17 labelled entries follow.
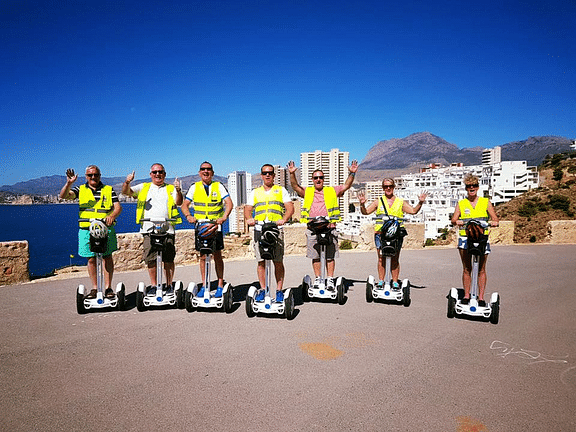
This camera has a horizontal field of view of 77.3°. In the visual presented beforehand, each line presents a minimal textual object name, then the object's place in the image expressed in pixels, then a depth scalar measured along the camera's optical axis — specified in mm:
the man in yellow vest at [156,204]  6090
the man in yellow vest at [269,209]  5695
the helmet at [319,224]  6125
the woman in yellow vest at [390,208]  6387
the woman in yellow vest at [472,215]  5559
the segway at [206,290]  5629
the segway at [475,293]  5336
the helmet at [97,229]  5625
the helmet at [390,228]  6051
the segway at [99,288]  5672
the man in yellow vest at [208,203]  5887
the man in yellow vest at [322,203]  6473
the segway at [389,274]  6086
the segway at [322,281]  6188
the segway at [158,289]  5828
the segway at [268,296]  5418
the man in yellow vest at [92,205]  5879
